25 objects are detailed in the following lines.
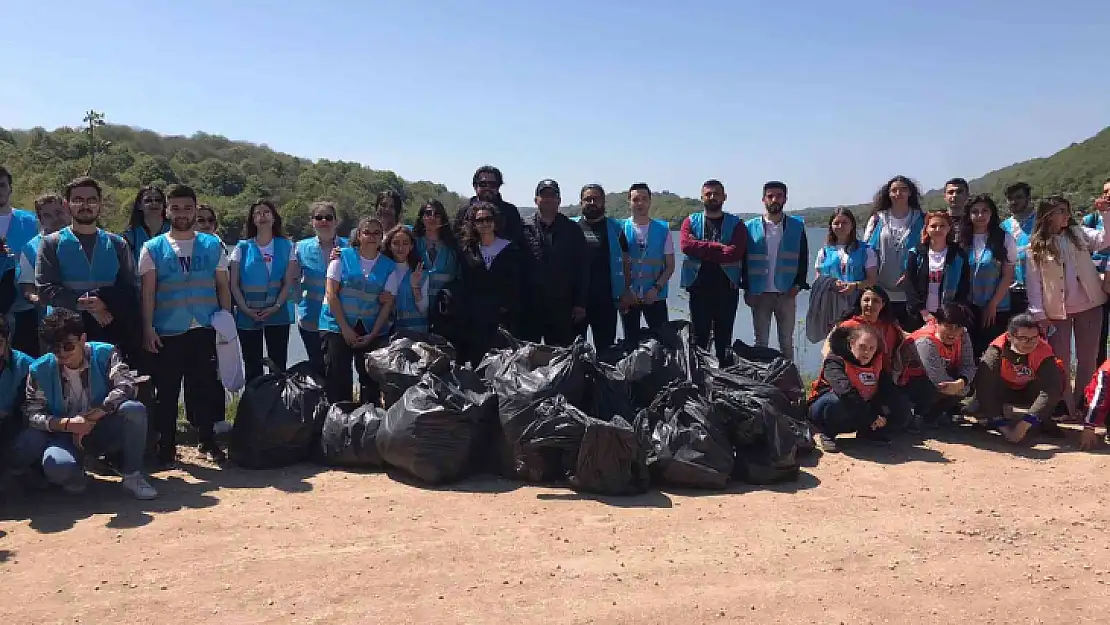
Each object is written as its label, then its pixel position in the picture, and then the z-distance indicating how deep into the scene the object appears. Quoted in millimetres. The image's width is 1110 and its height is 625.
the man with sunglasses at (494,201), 5695
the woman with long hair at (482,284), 5535
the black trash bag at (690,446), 4352
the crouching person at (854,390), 5148
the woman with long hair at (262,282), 5391
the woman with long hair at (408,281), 5391
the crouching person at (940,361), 5359
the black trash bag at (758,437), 4508
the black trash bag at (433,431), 4398
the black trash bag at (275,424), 4719
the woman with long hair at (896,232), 5996
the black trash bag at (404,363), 4812
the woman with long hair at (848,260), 5961
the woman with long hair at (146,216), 5188
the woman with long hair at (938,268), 5707
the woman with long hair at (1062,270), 5699
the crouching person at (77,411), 3965
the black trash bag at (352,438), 4648
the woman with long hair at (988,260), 5773
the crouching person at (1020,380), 5230
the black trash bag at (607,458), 4219
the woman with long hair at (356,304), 5242
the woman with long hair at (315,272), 5574
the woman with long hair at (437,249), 5613
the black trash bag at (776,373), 5301
